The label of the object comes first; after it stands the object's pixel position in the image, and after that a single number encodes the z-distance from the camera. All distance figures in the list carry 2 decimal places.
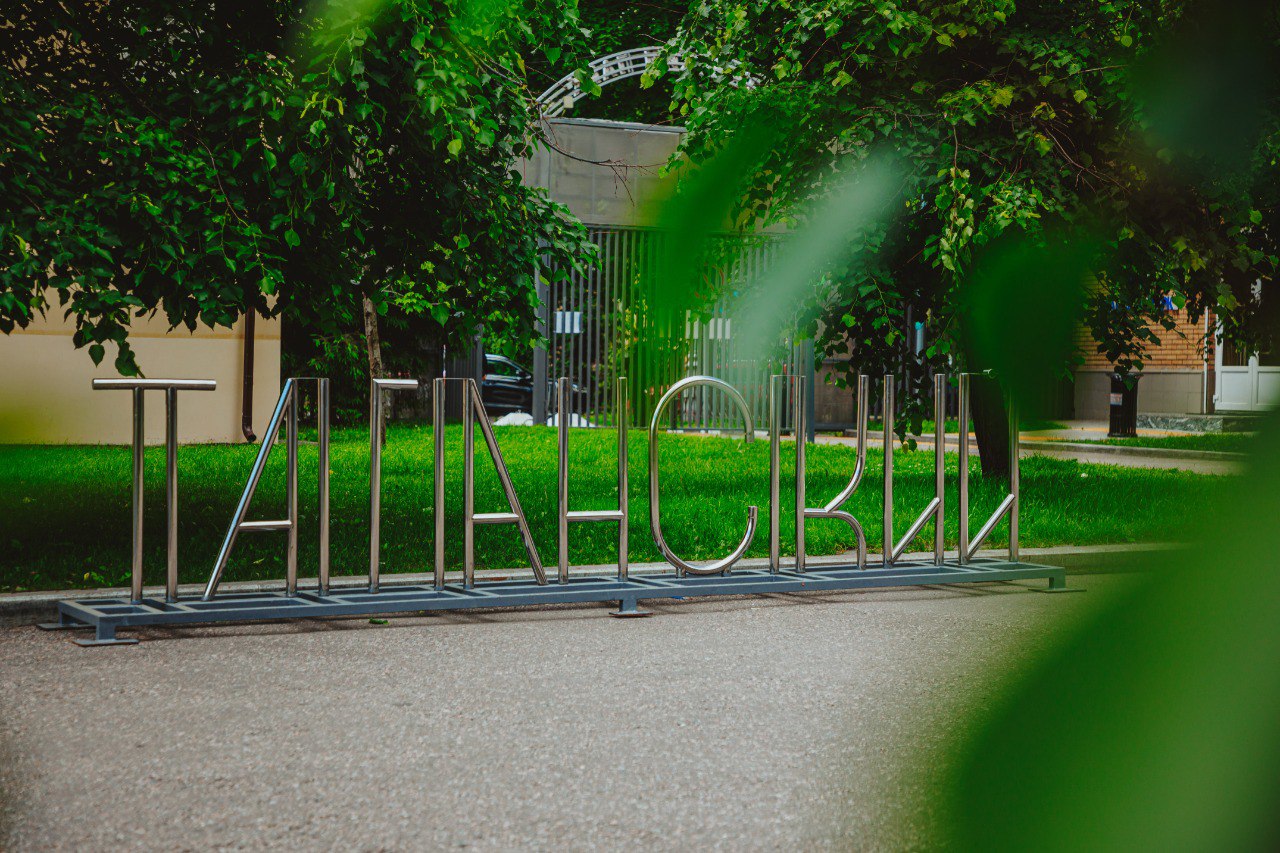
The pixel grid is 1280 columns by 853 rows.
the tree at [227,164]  7.11
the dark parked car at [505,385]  28.84
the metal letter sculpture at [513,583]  6.50
